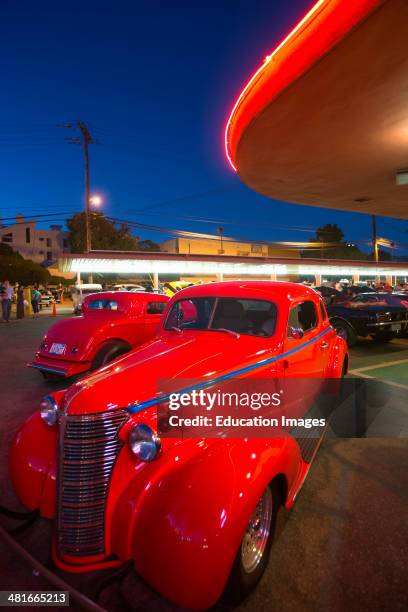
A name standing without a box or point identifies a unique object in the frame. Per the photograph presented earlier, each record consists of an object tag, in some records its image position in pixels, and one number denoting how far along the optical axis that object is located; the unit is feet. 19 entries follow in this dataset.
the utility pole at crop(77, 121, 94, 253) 88.83
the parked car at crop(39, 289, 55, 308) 95.20
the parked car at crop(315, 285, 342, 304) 71.39
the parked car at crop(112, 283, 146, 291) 80.01
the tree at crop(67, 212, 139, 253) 138.92
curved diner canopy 15.42
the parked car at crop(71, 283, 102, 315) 72.77
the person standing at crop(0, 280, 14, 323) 57.36
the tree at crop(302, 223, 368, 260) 215.92
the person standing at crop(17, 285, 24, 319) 64.61
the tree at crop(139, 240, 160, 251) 208.82
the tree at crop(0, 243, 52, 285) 139.44
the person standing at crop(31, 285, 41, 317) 69.88
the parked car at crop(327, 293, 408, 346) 30.30
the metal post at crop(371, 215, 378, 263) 132.47
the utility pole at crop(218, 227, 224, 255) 183.97
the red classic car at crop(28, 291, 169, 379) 19.92
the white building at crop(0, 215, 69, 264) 202.18
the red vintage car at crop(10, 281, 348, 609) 6.09
